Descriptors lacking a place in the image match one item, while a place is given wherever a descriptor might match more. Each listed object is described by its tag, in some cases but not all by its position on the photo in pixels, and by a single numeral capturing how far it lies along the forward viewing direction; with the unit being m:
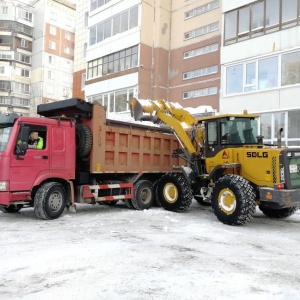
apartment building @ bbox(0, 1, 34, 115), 53.97
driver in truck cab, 9.08
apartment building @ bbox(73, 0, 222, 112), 26.67
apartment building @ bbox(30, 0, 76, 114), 54.56
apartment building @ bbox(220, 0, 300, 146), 17.33
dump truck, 8.80
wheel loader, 8.58
